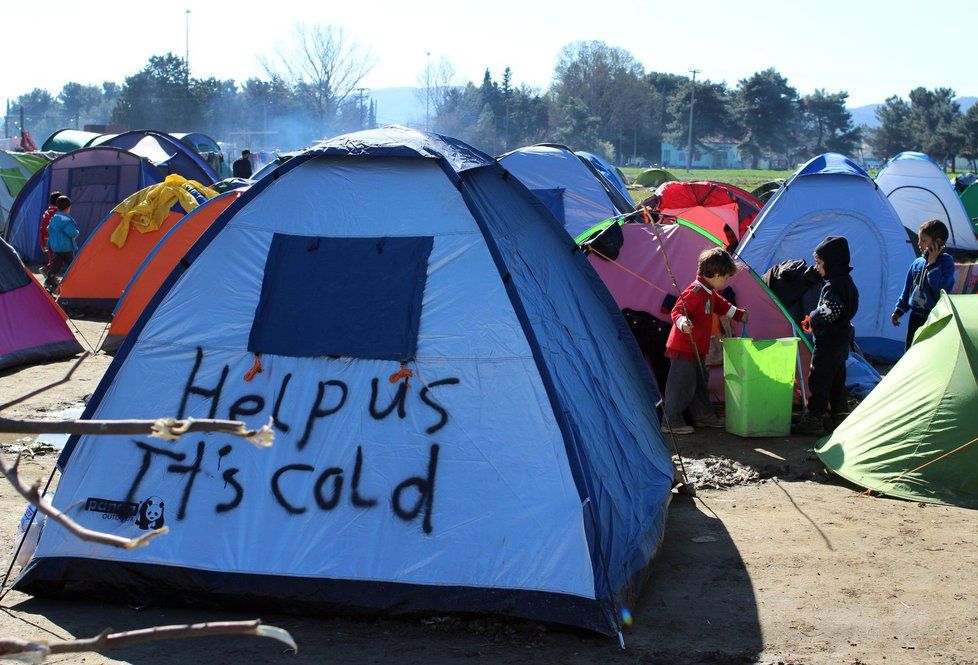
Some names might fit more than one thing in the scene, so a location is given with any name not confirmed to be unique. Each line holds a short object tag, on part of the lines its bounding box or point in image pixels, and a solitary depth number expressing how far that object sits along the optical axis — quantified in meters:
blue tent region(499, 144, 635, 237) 15.04
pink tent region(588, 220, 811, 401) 8.70
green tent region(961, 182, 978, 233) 22.67
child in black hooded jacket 7.68
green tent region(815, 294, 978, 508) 6.05
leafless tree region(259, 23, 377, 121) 80.44
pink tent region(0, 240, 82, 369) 10.24
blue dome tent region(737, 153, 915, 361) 11.00
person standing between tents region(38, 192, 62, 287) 15.60
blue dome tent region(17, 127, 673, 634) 4.55
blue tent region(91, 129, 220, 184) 21.14
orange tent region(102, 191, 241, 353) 11.18
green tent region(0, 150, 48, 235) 23.22
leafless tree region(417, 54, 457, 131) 84.48
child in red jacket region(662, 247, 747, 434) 7.59
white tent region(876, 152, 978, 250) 19.03
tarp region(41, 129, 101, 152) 36.97
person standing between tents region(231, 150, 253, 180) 25.95
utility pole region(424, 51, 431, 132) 83.90
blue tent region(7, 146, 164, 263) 17.20
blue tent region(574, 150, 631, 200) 20.50
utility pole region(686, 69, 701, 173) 68.95
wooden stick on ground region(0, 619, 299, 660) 1.55
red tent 15.76
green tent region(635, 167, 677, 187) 42.31
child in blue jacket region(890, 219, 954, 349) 8.31
